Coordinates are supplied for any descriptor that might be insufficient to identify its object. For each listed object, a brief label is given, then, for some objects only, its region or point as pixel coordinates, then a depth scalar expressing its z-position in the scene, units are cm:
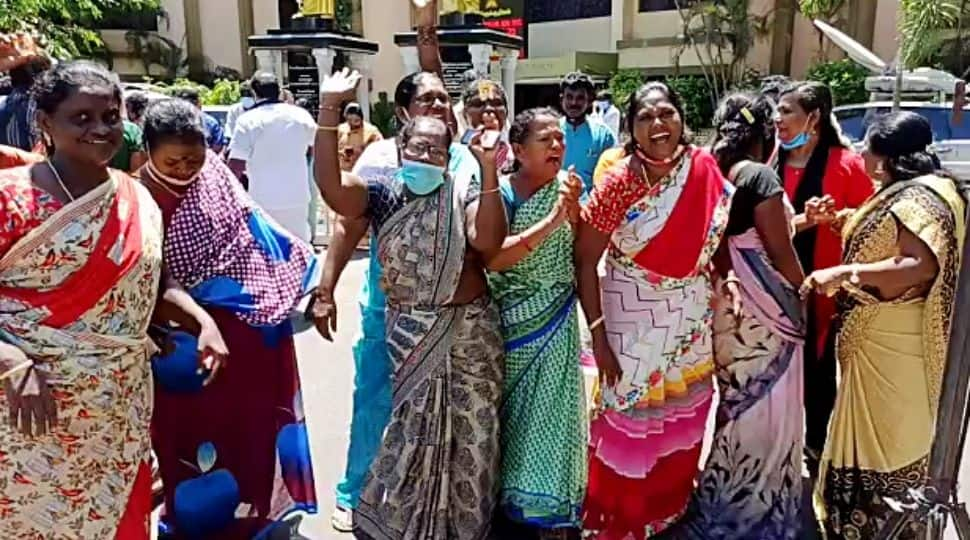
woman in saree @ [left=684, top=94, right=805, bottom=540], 277
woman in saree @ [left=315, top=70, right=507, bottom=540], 263
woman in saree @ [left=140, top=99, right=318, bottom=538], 256
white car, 991
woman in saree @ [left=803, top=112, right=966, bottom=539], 255
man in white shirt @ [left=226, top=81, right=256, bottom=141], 715
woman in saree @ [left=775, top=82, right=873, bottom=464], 322
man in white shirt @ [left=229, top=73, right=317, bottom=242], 561
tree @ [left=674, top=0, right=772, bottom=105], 2050
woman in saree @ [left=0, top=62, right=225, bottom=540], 188
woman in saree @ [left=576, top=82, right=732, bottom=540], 271
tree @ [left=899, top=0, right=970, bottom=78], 1488
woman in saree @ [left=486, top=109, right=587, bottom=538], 274
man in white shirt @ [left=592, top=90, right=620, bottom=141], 867
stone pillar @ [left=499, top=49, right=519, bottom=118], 1503
